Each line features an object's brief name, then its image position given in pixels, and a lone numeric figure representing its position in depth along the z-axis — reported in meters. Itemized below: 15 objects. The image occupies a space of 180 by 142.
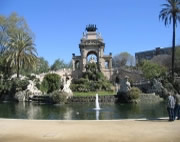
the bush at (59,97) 21.30
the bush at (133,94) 21.81
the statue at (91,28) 50.14
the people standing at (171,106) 8.31
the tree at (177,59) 38.95
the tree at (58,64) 77.92
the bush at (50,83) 28.18
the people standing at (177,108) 8.56
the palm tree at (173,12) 27.97
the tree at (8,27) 32.01
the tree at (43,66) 64.33
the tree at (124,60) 76.04
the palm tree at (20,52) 28.22
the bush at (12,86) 26.29
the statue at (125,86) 23.11
